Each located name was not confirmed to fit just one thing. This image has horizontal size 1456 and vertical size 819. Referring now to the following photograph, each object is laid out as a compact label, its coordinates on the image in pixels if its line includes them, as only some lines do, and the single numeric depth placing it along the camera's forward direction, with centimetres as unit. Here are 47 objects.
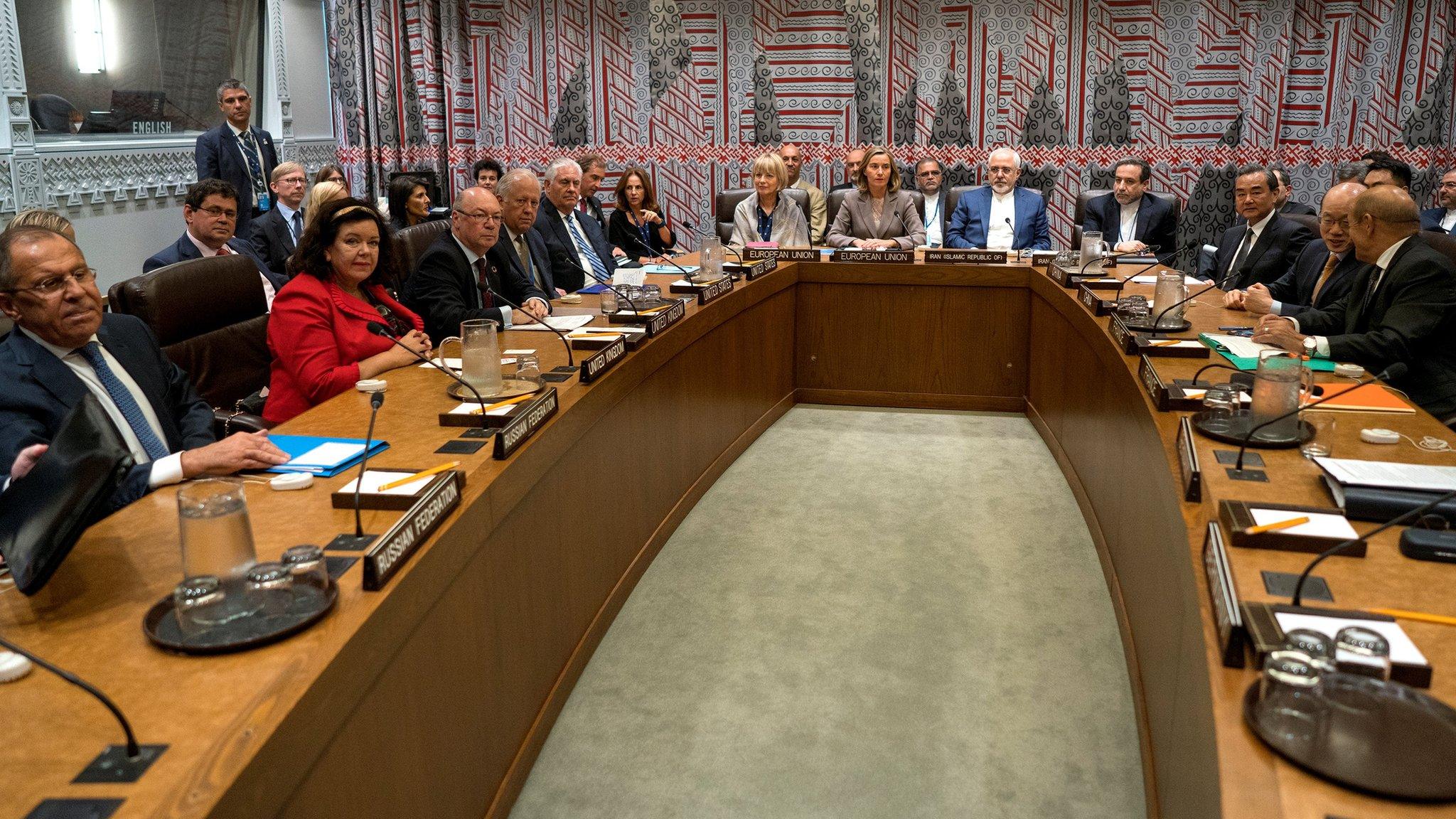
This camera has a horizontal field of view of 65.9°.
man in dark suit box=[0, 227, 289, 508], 186
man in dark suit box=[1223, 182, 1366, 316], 338
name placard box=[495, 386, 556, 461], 197
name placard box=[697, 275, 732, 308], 372
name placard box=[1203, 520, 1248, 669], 125
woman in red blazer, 266
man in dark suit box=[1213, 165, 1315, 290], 424
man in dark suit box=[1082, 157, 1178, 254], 549
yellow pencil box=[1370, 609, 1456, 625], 133
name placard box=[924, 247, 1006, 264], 480
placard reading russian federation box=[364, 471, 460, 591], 143
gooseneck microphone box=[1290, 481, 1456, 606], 134
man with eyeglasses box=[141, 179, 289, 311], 382
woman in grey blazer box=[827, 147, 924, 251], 554
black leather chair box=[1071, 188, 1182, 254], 582
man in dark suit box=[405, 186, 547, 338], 335
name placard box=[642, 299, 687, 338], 312
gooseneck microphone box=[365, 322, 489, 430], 278
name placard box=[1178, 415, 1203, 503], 183
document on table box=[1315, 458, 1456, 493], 170
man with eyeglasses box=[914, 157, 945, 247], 595
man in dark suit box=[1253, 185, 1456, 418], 285
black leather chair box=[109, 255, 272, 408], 279
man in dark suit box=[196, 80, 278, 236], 554
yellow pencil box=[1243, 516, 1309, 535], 157
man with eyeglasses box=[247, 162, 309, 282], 461
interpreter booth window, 497
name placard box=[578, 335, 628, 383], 255
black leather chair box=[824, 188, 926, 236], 575
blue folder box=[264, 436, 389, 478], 188
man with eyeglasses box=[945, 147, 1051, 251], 553
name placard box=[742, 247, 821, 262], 486
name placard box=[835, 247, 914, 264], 484
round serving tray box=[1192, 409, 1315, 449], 199
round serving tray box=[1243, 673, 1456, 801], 102
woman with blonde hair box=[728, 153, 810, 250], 548
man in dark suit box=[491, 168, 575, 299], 384
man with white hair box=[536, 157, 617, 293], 470
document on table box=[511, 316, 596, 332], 321
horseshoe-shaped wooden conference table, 111
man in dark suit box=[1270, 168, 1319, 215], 520
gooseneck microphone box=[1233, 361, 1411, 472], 186
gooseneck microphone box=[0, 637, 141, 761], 105
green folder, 272
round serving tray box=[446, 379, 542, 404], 235
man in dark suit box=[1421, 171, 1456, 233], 575
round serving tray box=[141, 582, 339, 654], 126
